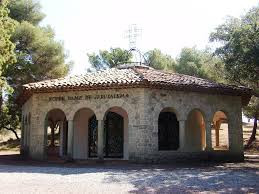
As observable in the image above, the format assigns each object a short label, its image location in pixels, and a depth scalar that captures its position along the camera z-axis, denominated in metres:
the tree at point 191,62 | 28.02
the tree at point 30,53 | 21.19
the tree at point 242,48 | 12.08
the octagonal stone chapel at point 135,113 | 12.02
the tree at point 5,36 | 12.06
